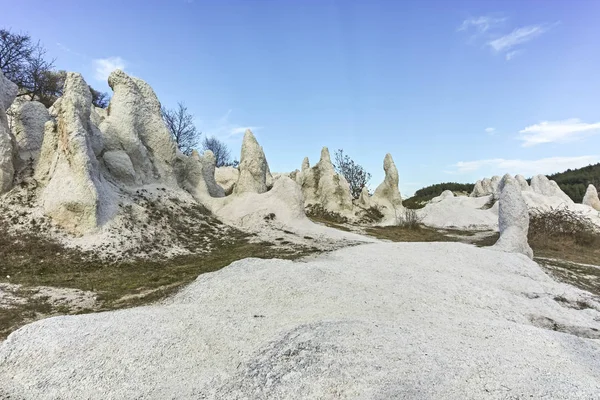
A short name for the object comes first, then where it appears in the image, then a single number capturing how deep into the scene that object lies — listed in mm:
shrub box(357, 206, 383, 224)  29016
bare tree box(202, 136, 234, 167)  57812
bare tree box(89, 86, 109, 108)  34531
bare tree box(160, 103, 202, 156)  43938
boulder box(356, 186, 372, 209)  30953
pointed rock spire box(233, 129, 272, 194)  21062
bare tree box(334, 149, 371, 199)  45753
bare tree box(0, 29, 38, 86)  24266
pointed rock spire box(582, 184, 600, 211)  30839
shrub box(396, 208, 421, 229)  25922
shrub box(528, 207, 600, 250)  19828
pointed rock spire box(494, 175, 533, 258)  12977
